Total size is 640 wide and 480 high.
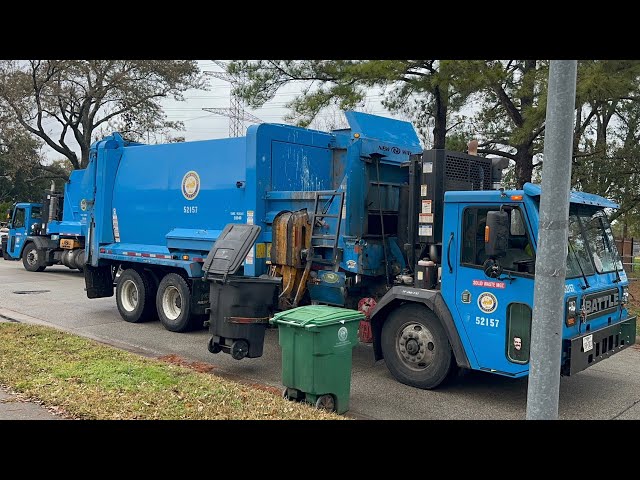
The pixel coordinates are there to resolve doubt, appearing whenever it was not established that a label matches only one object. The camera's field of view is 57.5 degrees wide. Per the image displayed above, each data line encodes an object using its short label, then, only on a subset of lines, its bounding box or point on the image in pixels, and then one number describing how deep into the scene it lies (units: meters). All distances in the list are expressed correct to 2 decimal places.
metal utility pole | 3.15
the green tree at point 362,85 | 13.80
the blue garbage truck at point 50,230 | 17.89
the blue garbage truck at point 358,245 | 5.80
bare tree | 28.28
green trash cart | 5.47
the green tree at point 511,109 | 13.11
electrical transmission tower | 30.53
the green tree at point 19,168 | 33.22
